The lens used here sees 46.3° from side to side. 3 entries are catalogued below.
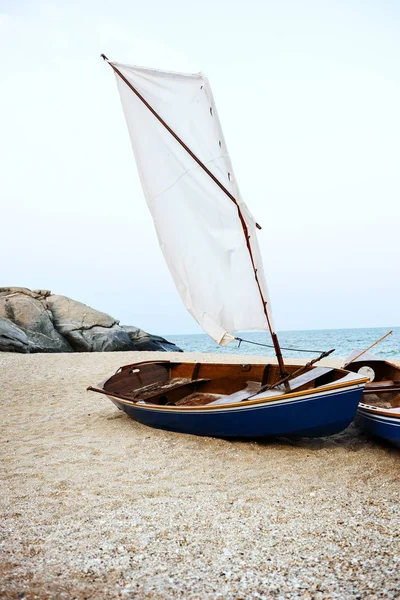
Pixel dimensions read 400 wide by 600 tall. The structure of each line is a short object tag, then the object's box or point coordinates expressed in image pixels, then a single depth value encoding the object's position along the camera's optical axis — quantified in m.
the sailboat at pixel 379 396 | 5.50
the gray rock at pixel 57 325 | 21.91
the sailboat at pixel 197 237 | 7.02
